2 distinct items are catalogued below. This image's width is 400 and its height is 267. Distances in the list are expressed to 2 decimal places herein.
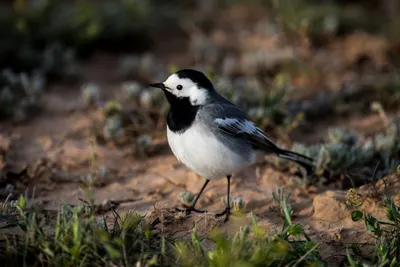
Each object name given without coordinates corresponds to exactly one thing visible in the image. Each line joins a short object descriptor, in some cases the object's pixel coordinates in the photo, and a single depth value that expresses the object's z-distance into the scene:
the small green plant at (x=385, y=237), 7.18
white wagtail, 8.66
